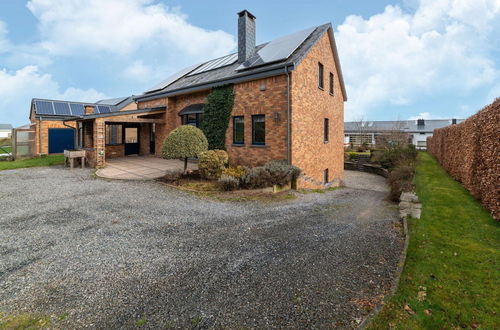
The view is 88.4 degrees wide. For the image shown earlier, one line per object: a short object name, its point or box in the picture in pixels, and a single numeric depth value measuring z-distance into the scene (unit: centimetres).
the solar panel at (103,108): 2677
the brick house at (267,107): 1124
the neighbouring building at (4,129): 5808
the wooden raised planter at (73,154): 1388
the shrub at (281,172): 995
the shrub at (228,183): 943
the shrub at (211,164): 1053
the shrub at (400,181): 1034
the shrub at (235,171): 1073
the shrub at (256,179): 963
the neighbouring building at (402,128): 4859
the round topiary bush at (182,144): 1067
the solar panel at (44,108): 2189
